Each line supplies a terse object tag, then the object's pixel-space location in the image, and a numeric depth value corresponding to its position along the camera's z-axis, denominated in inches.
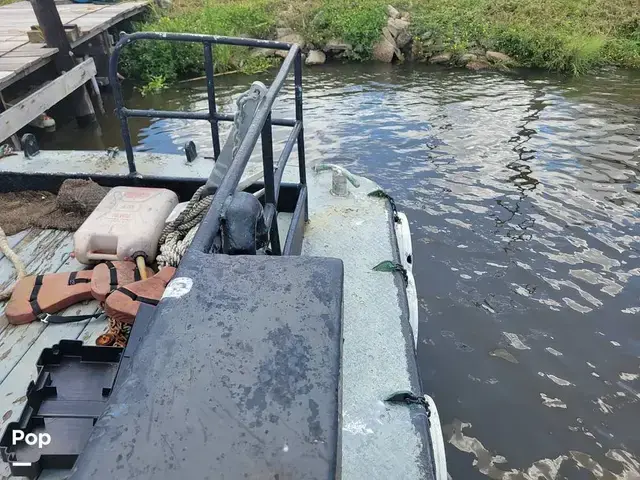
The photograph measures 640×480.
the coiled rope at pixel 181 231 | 132.0
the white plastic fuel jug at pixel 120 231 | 138.1
